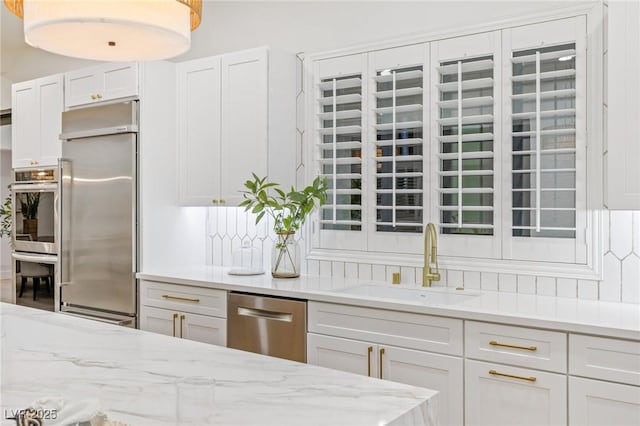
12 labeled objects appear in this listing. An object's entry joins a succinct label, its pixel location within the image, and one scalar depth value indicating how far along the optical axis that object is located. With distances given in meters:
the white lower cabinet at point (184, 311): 3.37
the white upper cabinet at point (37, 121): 4.44
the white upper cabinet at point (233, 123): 3.58
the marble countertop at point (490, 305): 2.25
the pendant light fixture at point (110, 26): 1.66
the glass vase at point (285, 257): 3.49
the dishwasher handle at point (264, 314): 3.06
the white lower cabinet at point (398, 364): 2.53
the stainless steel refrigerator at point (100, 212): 3.84
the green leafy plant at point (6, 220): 5.27
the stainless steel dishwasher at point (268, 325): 3.02
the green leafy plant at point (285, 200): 3.42
